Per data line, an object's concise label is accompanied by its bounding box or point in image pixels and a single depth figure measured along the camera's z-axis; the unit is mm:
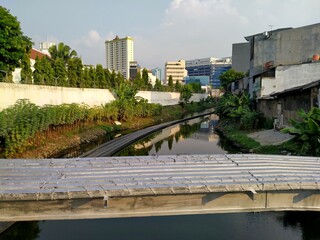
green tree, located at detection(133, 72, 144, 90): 39203
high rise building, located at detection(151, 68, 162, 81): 138375
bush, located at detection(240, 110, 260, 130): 20969
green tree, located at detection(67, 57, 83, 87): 24848
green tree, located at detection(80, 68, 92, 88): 26212
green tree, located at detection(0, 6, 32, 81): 15453
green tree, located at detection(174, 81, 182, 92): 57394
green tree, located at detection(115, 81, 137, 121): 28531
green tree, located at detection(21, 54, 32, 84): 18109
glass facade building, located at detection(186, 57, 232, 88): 129000
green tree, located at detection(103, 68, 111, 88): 31806
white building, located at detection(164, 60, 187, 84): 118438
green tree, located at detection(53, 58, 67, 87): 23453
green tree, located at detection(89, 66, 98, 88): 27906
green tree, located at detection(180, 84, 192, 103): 55762
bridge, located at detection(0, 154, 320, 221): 4453
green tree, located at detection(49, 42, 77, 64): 32691
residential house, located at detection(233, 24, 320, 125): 17953
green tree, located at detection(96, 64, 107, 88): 29895
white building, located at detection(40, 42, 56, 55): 53756
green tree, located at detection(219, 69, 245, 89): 48750
